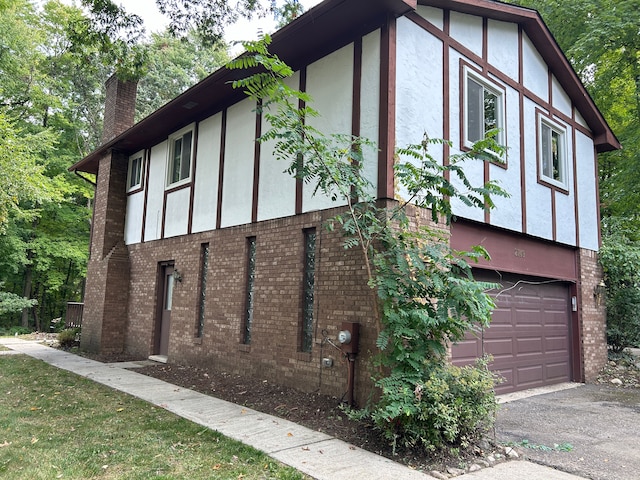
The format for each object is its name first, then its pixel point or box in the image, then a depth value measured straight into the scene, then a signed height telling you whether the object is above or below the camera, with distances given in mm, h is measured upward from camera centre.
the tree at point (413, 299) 4699 +34
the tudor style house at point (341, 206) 6672 +1809
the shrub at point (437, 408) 4566 -1064
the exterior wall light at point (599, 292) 10445 +343
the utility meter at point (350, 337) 6027 -488
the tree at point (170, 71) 25250 +12805
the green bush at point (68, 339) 13634 -1411
